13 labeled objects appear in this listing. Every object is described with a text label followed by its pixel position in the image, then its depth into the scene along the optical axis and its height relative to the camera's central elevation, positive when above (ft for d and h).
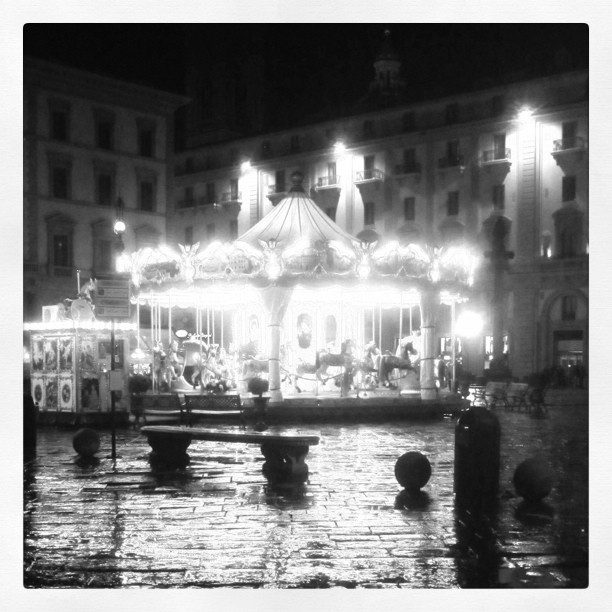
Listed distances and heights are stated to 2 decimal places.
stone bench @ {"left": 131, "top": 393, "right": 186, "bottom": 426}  57.93 -6.98
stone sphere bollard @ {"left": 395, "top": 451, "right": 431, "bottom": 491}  35.37 -6.78
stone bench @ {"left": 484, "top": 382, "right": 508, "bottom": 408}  82.79 -9.27
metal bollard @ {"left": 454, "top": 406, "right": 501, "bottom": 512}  33.83 -6.03
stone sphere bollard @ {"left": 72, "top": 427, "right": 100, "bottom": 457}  45.21 -7.16
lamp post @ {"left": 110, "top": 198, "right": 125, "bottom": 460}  43.24 +3.51
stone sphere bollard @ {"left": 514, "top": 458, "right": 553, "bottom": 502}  33.65 -6.83
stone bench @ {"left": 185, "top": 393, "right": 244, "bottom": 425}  56.29 -6.57
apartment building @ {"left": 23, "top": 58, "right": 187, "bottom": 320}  137.69 +19.54
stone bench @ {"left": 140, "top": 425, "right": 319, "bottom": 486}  38.75 -6.72
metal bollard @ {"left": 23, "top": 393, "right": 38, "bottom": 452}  41.75 -6.03
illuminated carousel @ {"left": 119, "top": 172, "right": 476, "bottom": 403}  73.46 -0.25
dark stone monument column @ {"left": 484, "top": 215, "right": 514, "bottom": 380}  125.53 +2.61
